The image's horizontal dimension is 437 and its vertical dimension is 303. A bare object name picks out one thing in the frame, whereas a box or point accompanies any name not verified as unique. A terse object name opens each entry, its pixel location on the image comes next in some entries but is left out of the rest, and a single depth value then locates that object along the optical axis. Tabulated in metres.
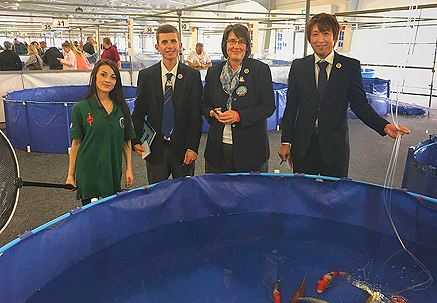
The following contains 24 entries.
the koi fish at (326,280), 1.55
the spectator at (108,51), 6.66
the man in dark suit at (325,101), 1.94
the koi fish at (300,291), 1.50
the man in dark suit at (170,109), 2.17
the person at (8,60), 6.92
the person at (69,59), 6.82
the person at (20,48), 14.60
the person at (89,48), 9.70
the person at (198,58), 7.38
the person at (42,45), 11.46
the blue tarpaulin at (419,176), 2.38
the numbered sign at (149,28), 7.17
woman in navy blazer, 2.03
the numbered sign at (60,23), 6.17
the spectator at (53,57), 7.44
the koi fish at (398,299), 1.49
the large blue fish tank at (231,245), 1.54
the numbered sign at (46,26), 7.85
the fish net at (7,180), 1.43
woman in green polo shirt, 1.93
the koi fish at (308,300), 1.47
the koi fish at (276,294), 1.48
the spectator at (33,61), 7.53
